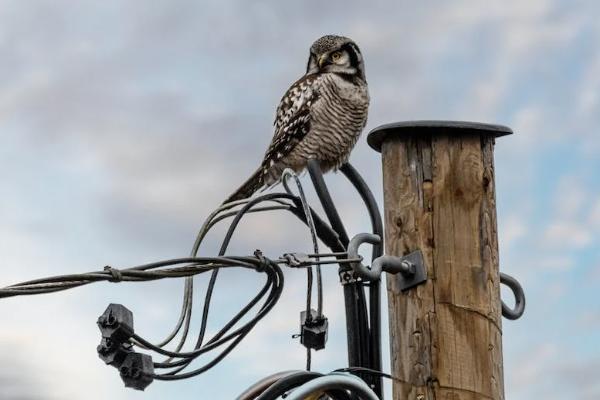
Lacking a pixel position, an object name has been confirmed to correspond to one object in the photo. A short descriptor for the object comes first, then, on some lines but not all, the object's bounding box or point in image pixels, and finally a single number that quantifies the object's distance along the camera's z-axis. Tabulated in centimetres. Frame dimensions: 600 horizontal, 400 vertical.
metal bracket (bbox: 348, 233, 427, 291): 934
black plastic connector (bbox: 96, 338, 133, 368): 862
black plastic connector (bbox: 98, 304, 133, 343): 853
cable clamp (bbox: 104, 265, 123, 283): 825
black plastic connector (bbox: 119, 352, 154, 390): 872
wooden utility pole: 918
